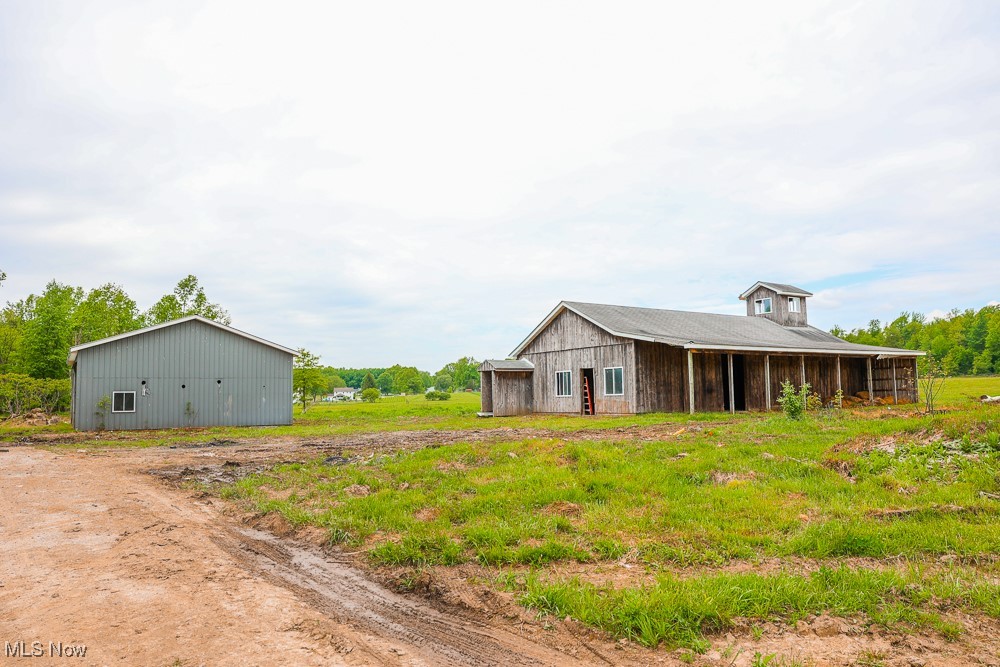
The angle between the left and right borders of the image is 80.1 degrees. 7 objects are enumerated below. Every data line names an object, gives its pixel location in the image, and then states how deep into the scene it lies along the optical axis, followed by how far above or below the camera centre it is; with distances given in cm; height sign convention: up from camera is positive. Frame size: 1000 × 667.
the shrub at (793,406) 1602 -115
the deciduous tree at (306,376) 3519 -6
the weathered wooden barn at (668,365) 2330 +1
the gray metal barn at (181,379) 2362 -3
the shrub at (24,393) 2908 -55
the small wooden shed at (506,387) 2772 -80
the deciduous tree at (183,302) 4531 +576
